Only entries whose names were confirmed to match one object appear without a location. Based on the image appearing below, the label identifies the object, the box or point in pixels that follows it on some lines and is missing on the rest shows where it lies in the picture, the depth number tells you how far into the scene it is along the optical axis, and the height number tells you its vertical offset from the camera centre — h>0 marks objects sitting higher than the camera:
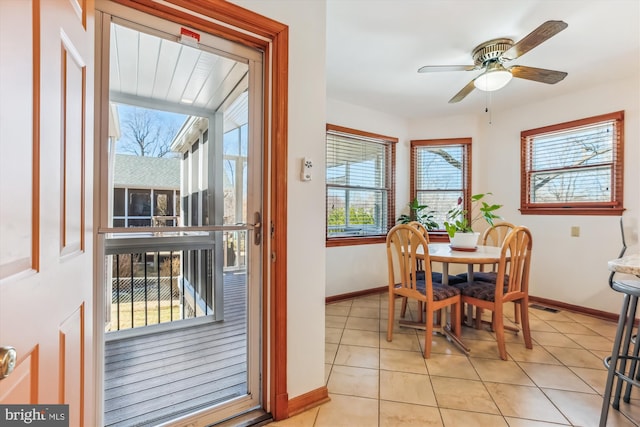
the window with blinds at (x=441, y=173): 4.20 +0.57
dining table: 2.31 -0.36
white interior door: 0.56 +0.03
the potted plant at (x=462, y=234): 2.69 -0.20
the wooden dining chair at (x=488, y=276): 2.74 -0.61
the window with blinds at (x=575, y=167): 3.10 +0.52
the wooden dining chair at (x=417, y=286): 2.29 -0.63
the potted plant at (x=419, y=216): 4.16 -0.06
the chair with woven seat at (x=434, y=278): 2.76 -0.65
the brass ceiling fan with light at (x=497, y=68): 2.23 +1.17
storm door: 1.40 -0.03
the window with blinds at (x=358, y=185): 3.80 +0.37
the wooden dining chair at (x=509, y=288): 2.24 -0.63
